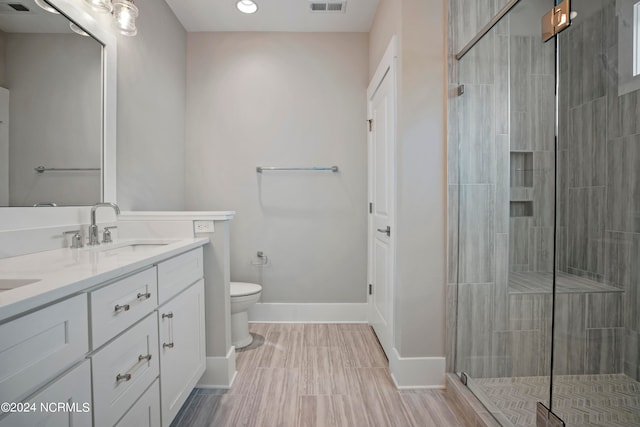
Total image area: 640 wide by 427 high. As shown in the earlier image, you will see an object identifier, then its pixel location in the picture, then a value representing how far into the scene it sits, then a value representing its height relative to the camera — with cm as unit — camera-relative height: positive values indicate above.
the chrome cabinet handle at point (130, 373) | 103 -53
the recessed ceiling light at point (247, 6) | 252 +154
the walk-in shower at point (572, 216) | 125 -3
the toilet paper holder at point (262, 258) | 296 -44
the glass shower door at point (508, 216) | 132 -3
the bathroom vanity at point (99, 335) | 68 -35
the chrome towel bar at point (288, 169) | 287 +34
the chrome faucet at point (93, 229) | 156 -10
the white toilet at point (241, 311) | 236 -74
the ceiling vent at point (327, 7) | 254 +155
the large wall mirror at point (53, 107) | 130 +45
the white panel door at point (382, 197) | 211 +8
